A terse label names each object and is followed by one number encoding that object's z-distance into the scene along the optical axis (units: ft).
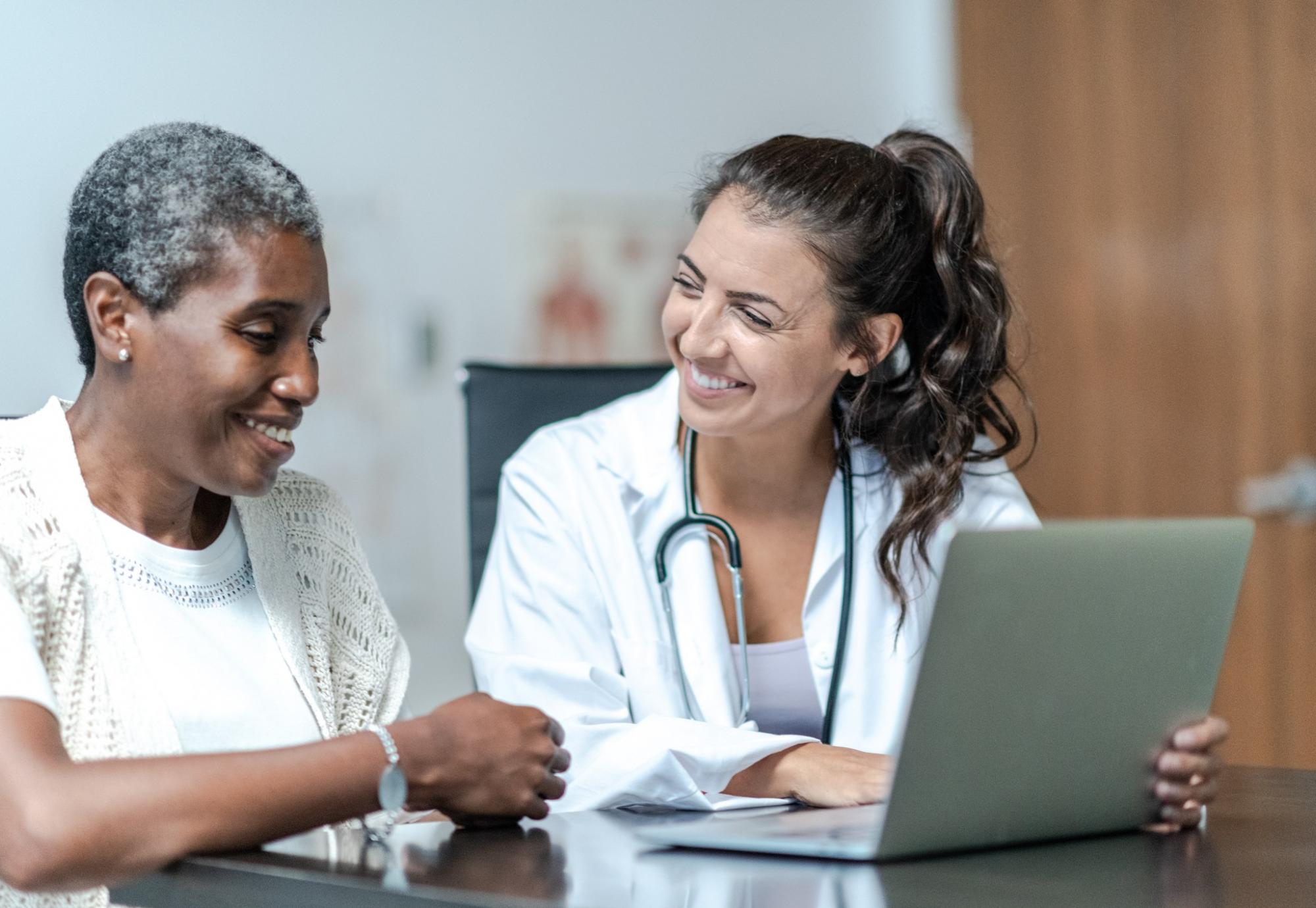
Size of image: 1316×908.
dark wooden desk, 5.61
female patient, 6.12
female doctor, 7.81
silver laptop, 5.81
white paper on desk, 6.74
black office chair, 8.59
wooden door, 10.46
